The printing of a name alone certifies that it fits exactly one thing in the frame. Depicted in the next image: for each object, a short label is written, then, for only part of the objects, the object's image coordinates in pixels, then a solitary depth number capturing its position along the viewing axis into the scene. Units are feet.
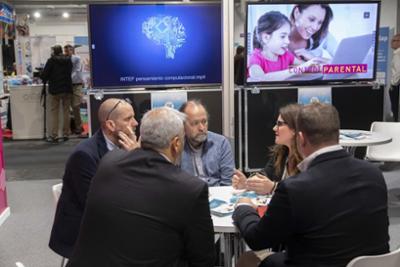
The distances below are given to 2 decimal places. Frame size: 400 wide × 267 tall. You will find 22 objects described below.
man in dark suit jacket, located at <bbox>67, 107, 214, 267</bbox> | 5.18
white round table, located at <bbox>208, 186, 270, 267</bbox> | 6.72
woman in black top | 8.26
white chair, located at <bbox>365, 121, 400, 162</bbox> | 15.70
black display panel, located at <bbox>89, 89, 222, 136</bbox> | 14.58
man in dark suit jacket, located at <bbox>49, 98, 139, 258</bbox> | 7.57
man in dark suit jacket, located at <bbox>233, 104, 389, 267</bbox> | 5.41
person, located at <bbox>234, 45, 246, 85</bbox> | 19.81
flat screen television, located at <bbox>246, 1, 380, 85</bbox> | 16.08
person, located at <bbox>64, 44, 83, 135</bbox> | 28.22
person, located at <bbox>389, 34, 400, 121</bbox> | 24.82
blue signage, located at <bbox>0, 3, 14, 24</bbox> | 25.98
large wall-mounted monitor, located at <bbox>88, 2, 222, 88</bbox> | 14.28
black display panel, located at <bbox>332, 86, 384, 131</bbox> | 16.80
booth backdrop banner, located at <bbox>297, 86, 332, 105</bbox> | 16.60
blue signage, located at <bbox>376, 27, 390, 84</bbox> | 27.91
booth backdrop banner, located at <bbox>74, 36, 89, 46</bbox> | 41.08
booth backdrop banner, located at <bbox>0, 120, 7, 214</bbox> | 14.16
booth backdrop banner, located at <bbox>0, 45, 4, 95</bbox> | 27.99
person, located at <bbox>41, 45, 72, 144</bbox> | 26.43
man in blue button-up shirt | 9.96
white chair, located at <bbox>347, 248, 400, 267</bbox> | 5.28
